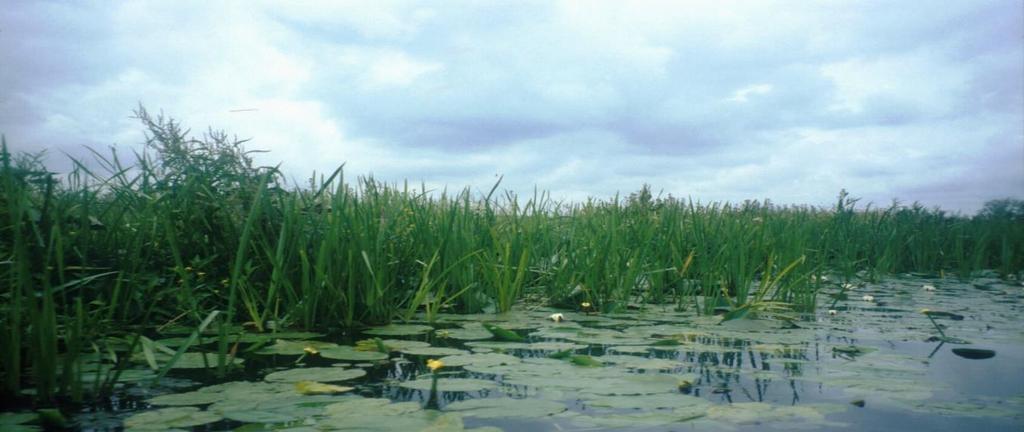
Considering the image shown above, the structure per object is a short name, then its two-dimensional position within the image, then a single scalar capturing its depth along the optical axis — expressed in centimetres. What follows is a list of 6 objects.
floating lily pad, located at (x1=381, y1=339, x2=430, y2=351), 222
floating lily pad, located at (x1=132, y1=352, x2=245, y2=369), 194
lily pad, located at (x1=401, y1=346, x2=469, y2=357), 212
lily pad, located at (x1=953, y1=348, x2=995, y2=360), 219
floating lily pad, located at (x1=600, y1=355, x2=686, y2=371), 197
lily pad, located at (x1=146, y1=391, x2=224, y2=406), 154
